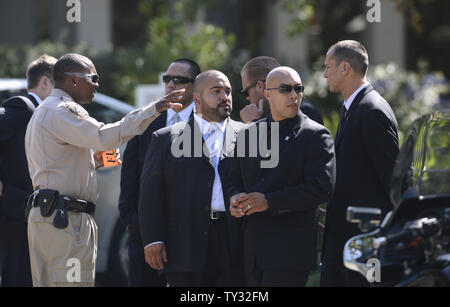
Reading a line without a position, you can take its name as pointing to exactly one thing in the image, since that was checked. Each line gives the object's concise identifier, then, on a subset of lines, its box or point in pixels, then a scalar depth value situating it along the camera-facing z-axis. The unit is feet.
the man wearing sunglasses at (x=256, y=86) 38.11
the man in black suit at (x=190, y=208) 34.58
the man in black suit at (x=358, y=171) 33.81
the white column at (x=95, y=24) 93.69
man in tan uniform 32.45
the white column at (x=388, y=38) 102.01
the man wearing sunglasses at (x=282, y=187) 31.58
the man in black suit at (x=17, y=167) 39.60
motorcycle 25.61
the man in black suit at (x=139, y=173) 39.50
